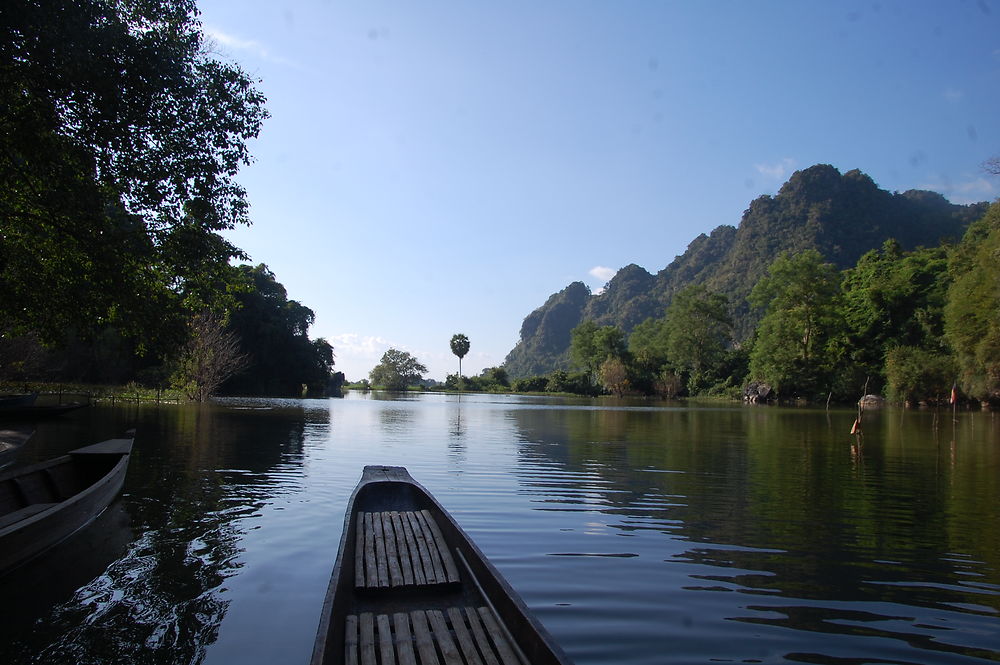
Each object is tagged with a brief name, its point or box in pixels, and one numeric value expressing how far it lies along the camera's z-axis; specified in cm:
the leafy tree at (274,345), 7456
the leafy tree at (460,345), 13250
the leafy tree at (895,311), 6531
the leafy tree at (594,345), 10800
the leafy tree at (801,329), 6944
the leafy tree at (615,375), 9956
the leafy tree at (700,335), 9212
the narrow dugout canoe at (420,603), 438
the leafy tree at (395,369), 13388
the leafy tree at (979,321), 3975
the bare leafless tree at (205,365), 4791
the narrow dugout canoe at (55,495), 747
